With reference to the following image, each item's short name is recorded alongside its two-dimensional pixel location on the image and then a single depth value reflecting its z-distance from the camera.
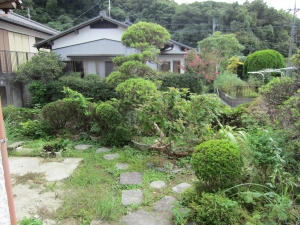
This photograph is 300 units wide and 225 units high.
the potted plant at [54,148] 4.40
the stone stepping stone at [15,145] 4.71
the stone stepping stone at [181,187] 3.14
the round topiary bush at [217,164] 2.44
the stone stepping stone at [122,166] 3.88
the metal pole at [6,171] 1.43
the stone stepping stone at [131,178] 3.38
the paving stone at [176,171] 3.73
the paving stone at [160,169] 3.75
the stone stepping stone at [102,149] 4.75
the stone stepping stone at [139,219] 2.45
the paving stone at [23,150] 4.61
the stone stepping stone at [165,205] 2.67
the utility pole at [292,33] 14.97
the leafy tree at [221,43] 18.14
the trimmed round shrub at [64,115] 5.36
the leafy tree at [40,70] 9.08
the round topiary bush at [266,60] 13.91
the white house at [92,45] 12.12
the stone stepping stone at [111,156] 4.34
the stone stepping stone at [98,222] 2.40
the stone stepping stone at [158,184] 3.27
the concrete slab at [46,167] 3.63
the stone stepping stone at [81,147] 4.91
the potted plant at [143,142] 4.65
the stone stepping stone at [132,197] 2.85
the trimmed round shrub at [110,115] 4.89
